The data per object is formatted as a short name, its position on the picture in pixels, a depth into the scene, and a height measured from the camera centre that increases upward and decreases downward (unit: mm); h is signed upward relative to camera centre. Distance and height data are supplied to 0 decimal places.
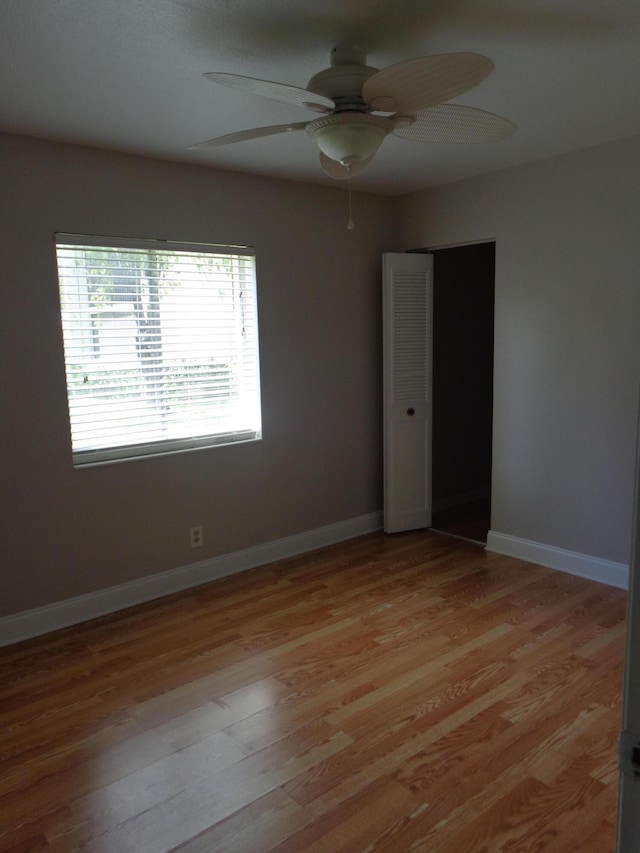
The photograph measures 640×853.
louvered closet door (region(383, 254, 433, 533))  4445 -342
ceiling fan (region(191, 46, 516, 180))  1767 +748
